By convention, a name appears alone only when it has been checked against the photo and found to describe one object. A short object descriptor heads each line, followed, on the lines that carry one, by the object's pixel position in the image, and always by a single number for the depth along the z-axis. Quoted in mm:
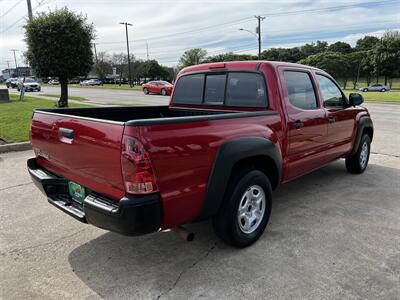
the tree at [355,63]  74519
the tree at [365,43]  97688
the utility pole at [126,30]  55047
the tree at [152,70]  73625
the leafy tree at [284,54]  90500
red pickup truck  2582
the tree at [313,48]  97262
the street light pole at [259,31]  41197
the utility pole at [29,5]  21656
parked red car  29781
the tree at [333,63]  68938
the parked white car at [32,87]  37906
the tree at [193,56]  86062
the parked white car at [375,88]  58156
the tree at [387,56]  65250
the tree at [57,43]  13070
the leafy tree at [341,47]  98750
